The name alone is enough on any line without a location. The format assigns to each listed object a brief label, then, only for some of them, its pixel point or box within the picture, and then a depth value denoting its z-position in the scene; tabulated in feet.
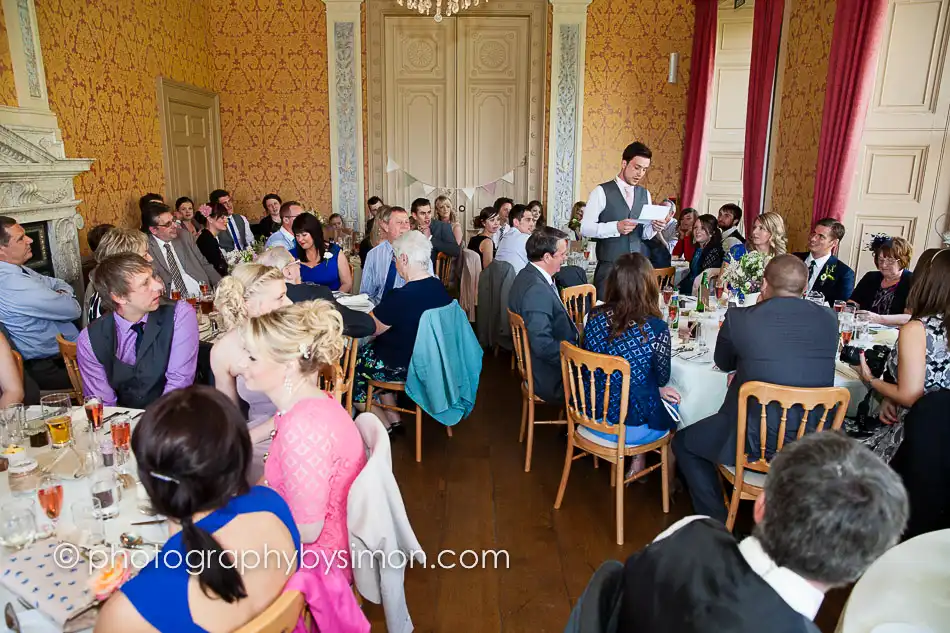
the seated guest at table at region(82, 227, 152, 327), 12.02
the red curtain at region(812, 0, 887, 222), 15.49
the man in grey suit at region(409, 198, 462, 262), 21.06
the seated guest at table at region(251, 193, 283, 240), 26.25
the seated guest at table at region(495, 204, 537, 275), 18.69
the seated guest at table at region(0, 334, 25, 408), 8.59
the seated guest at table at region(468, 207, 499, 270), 21.74
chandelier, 19.33
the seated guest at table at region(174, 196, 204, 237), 22.47
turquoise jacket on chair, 11.57
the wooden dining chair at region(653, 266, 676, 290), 16.60
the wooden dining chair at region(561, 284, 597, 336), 14.20
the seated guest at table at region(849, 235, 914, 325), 12.49
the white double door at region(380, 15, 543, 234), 27.94
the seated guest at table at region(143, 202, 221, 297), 16.84
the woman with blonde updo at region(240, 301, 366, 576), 5.73
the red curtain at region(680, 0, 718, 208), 25.22
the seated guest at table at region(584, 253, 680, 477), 9.62
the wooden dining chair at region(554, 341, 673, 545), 9.18
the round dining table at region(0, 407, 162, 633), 4.61
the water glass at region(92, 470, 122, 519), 5.72
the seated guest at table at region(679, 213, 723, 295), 17.56
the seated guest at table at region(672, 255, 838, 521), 8.24
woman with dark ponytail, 3.84
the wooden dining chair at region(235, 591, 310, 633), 3.72
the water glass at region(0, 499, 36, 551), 5.21
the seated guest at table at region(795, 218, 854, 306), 14.42
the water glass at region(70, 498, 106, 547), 5.27
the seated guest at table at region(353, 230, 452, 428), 11.98
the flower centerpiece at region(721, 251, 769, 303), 12.20
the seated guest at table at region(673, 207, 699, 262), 22.40
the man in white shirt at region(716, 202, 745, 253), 20.13
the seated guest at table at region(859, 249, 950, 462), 7.98
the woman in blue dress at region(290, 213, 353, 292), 15.17
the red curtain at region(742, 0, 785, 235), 20.18
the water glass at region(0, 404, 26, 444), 7.14
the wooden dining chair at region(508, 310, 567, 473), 11.54
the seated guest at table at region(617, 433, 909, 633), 3.60
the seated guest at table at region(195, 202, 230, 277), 21.39
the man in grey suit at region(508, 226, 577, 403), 11.73
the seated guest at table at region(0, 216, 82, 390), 11.81
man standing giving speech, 15.99
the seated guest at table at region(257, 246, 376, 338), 10.94
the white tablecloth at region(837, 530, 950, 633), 4.54
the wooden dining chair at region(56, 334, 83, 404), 9.39
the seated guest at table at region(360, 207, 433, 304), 15.87
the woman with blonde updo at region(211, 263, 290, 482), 8.30
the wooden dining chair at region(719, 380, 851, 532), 7.71
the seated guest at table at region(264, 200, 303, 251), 18.31
